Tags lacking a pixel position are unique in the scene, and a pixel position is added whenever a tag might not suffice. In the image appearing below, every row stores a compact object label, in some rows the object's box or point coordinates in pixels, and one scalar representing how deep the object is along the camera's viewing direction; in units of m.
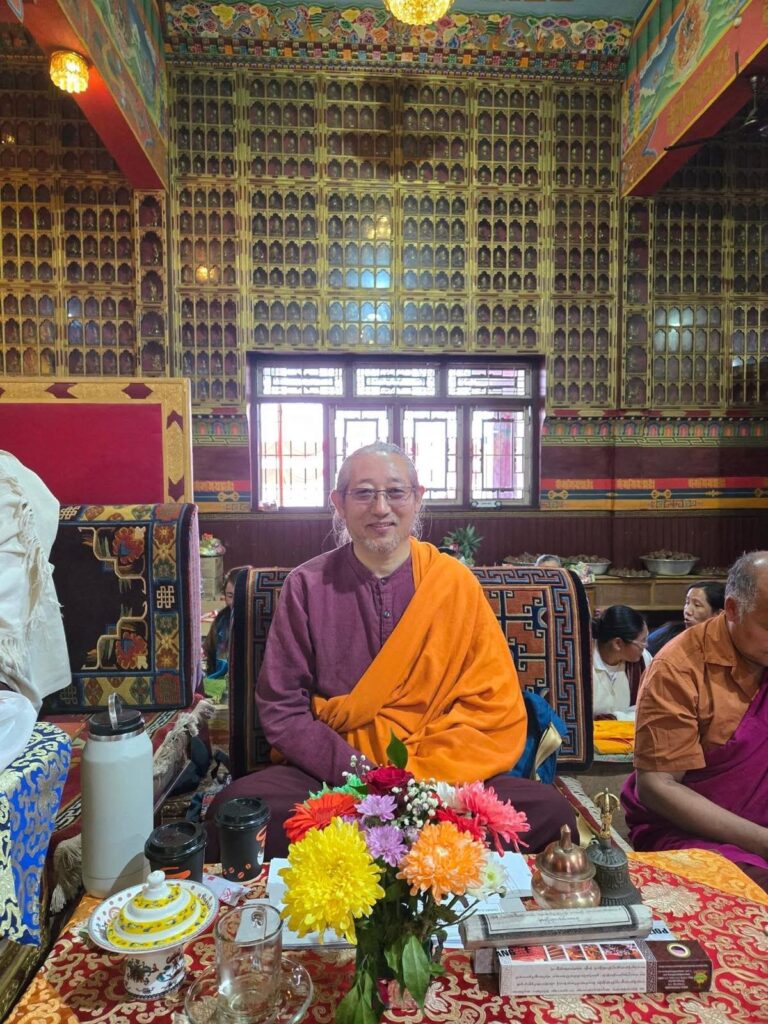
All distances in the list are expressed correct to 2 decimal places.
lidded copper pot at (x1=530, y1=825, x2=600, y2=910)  1.00
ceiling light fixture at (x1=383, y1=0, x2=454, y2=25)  3.63
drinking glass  0.82
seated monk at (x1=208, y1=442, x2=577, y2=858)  1.59
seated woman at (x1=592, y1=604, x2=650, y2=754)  2.89
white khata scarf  1.69
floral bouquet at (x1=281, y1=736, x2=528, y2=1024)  0.71
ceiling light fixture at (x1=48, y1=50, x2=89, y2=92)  3.53
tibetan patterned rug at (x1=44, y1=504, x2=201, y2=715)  2.20
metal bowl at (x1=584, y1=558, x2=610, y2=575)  5.57
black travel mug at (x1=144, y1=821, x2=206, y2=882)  1.07
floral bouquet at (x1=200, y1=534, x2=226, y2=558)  5.16
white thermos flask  1.15
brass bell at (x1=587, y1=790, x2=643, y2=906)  1.00
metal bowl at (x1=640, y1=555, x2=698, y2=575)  5.57
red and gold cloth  0.87
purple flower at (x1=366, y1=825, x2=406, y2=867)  0.75
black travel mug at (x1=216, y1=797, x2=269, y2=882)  1.15
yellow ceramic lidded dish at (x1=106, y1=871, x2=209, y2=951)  0.90
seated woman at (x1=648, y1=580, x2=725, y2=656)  2.77
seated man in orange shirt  1.56
